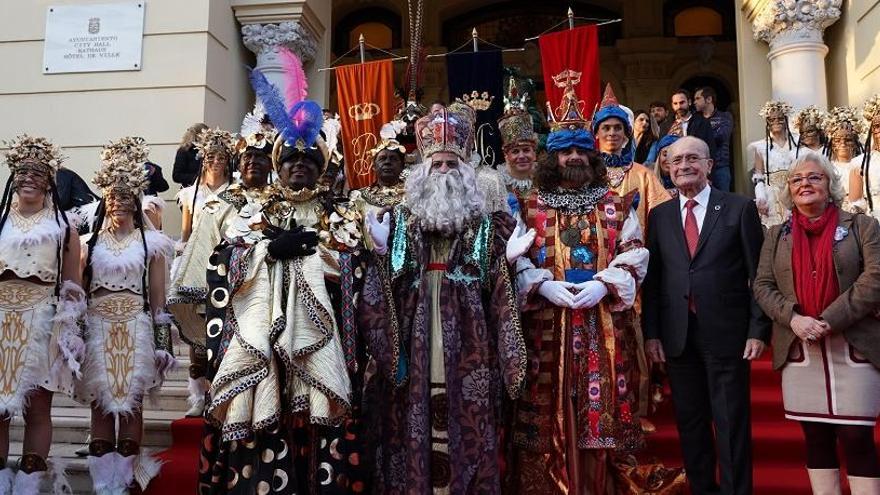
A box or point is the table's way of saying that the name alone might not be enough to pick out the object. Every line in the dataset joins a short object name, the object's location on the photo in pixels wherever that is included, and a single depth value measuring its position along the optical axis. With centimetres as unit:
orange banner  837
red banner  852
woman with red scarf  321
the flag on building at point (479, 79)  865
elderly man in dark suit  343
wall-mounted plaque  780
